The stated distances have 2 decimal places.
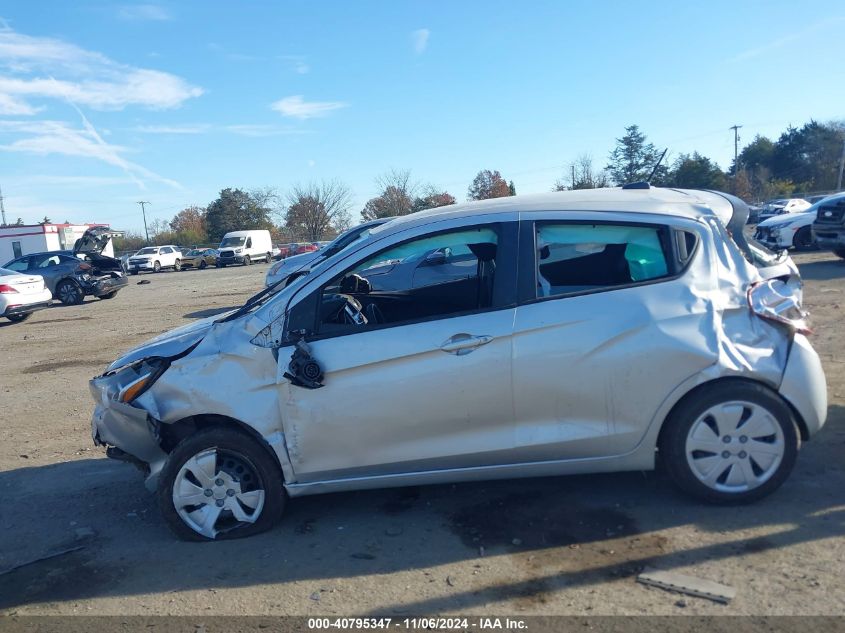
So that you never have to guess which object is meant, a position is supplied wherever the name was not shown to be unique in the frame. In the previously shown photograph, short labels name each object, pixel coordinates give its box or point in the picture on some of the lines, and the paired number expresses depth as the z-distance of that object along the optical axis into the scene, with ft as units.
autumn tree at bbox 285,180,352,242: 219.00
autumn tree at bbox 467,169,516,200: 174.83
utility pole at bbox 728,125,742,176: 225.76
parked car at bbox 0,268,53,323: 52.75
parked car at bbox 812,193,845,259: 50.03
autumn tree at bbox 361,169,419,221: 161.35
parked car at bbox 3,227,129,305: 70.59
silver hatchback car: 13.28
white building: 148.66
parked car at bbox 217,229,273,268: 158.30
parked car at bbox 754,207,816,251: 61.41
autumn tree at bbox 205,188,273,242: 256.93
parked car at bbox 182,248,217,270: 163.82
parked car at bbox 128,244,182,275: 150.20
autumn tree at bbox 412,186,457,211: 125.63
